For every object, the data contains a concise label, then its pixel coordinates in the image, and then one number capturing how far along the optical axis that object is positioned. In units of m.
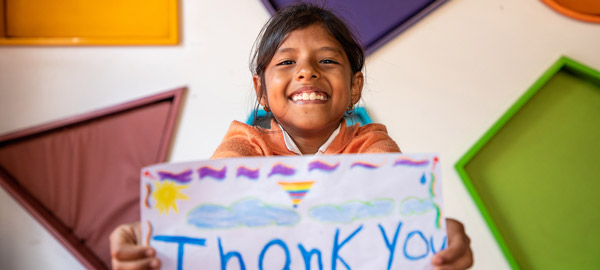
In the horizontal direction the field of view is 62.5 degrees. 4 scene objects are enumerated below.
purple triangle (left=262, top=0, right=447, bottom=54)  1.40
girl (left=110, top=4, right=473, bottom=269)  0.75
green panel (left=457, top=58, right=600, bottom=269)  1.46
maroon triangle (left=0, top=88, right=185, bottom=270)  1.41
